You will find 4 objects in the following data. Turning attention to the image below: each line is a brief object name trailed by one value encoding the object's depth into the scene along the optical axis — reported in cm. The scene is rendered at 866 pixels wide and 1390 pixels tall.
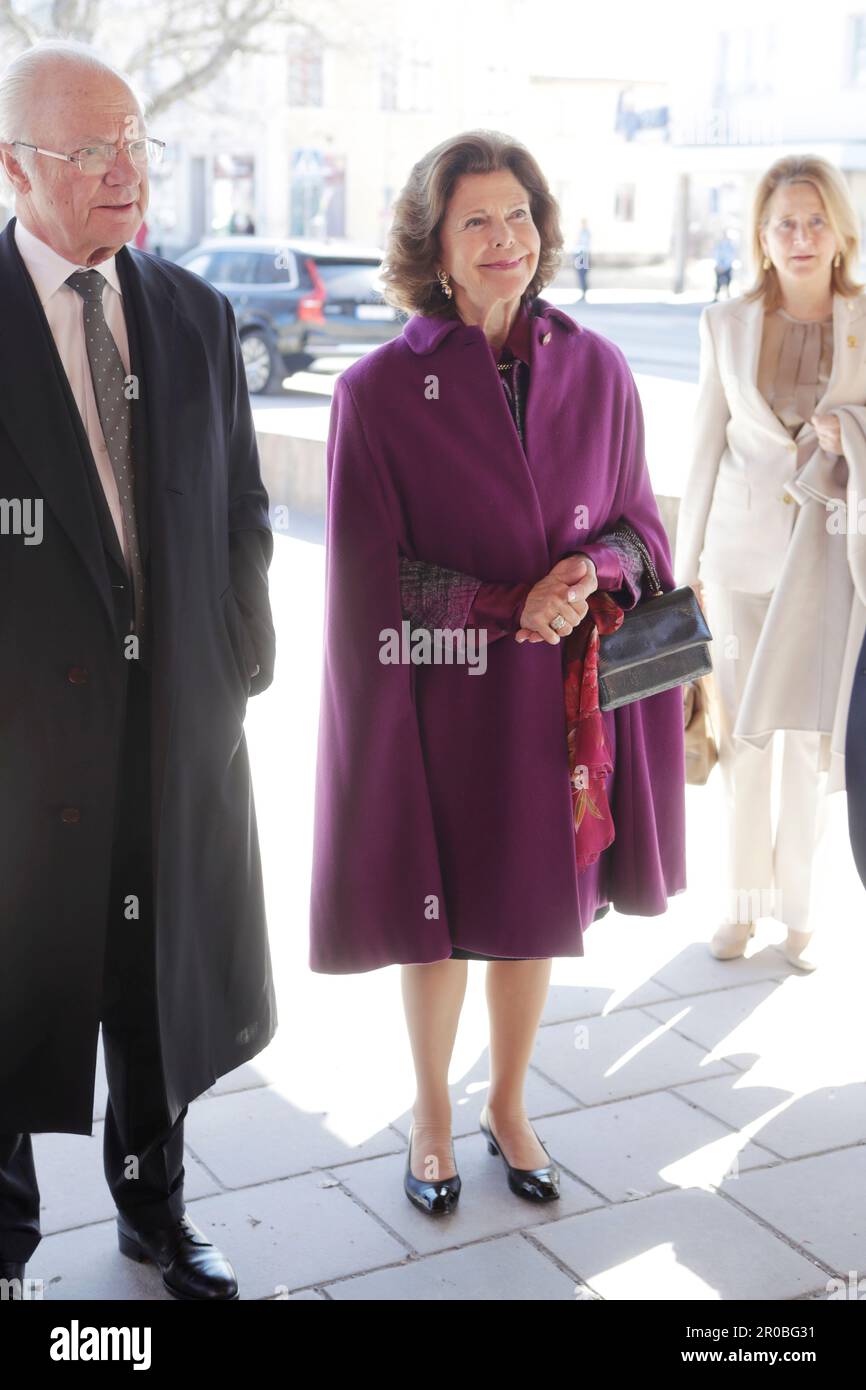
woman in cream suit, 409
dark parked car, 1592
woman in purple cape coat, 303
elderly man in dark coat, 254
